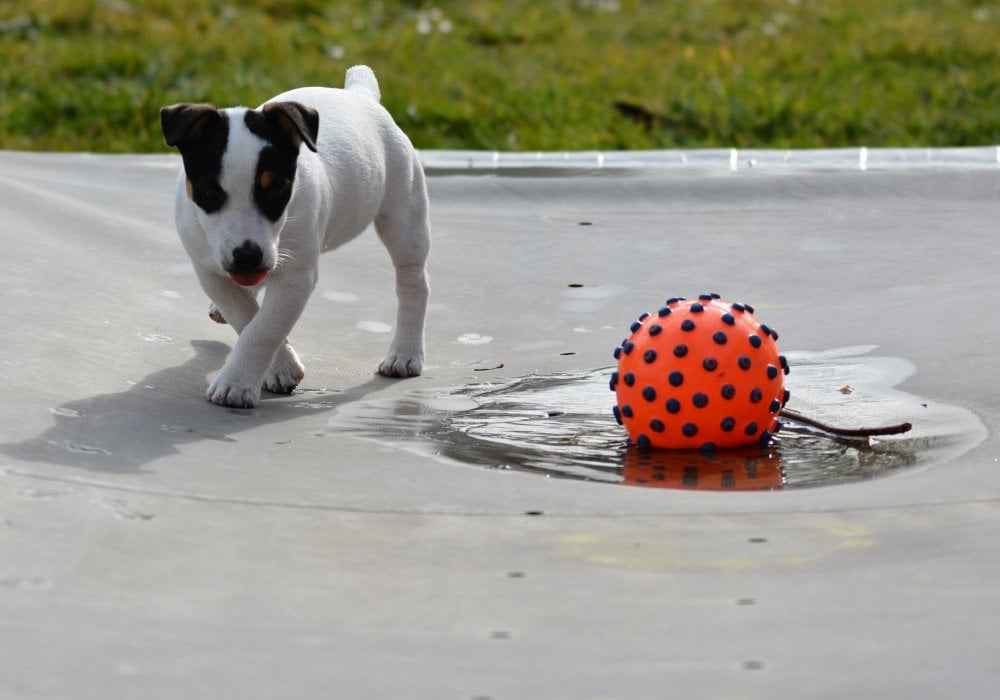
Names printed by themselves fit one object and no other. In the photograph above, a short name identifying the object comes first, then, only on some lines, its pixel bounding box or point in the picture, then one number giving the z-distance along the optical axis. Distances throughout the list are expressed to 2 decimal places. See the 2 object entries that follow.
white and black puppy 7.23
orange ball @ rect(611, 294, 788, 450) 6.71
